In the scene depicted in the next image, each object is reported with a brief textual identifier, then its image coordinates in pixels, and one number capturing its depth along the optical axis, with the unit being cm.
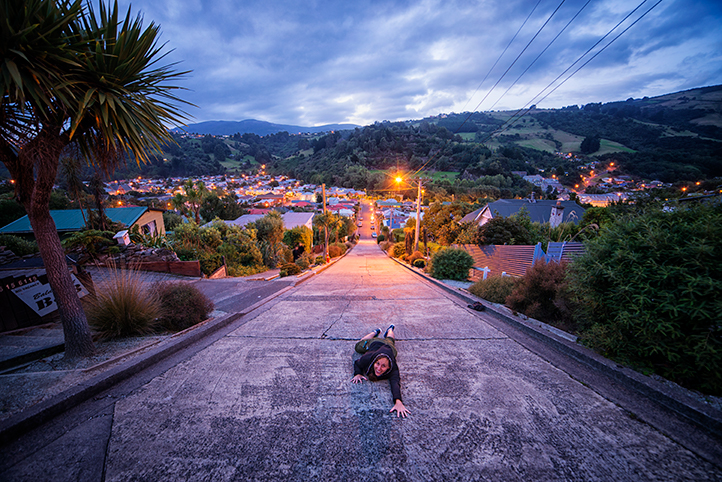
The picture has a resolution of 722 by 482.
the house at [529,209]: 2675
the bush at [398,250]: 2323
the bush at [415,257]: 1711
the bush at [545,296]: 459
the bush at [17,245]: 1162
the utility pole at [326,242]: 2124
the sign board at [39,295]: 469
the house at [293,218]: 3353
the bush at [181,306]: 491
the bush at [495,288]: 645
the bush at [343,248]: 2893
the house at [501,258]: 871
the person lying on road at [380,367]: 285
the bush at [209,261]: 1216
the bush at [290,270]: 1319
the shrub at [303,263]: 1565
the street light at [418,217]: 1851
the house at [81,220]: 1790
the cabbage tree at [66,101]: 256
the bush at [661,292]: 250
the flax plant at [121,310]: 423
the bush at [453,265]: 1070
